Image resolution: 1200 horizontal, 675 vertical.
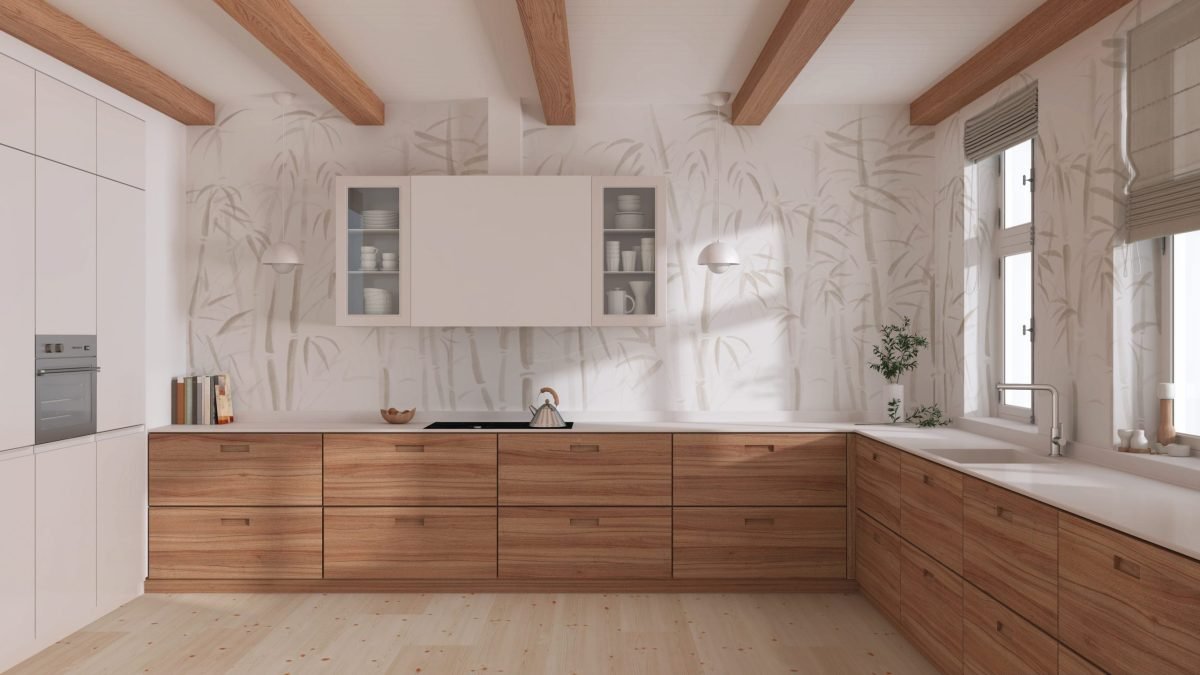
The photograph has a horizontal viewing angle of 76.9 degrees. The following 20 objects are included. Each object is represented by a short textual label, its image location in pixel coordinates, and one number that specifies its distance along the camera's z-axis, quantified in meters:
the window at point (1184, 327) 2.61
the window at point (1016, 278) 3.54
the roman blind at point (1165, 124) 2.43
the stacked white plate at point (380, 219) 3.97
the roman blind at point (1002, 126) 3.35
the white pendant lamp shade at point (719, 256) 3.82
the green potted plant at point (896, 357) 4.01
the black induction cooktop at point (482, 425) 3.98
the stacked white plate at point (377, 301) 3.95
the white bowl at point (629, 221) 3.99
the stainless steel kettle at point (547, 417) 3.91
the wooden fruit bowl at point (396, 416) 4.05
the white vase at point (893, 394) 4.00
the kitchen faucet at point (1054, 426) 2.95
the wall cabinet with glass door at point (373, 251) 3.94
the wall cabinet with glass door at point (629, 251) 3.95
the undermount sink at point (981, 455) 3.14
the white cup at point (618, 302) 3.97
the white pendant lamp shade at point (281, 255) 3.86
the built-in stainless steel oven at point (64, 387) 3.11
